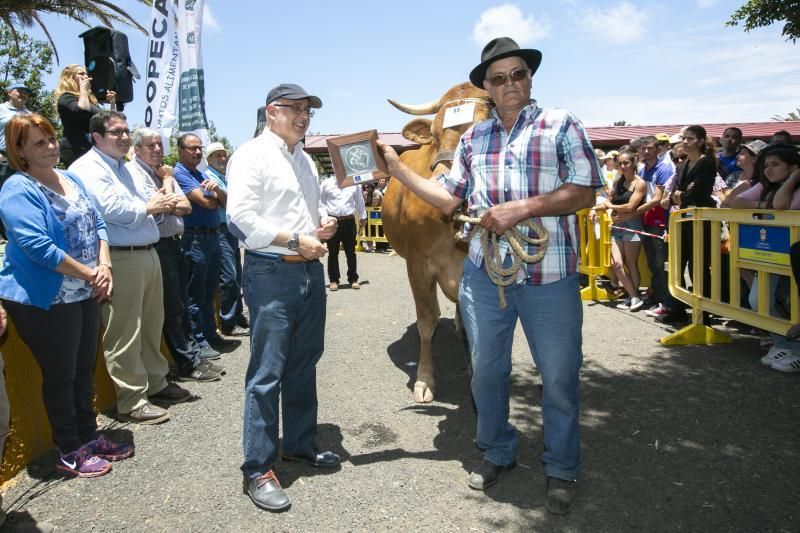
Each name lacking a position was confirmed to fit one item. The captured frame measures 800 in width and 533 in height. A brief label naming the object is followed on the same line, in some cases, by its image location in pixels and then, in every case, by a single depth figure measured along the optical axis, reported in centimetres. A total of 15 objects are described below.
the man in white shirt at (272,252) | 280
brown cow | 416
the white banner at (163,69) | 619
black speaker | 559
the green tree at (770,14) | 834
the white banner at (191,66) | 646
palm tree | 1202
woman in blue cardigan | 296
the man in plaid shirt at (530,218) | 267
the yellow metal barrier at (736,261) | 459
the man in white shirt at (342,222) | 959
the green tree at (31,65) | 1817
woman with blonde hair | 507
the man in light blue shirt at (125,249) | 371
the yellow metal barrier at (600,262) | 792
